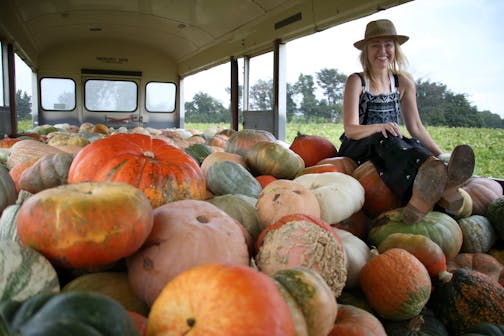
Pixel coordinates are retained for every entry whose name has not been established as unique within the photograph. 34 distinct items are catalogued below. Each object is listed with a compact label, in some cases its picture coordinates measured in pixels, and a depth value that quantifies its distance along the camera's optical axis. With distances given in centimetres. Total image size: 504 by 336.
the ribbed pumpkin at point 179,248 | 97
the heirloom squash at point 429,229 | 186
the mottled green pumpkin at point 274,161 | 222
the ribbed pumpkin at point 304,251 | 107
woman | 187
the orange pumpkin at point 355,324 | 102
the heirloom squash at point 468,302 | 145
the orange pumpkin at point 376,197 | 216
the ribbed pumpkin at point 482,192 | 235
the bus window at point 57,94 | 838
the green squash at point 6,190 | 151
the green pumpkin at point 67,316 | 60
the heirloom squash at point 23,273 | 83
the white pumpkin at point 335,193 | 174
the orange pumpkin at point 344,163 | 242
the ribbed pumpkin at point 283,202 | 144
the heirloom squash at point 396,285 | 131
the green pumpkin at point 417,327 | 137
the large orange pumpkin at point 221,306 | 63
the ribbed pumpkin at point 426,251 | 157
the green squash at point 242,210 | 141
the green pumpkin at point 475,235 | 206
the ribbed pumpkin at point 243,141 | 261
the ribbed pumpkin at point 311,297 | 82
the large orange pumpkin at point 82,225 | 86
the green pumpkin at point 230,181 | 182
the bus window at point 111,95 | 861
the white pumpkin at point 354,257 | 147
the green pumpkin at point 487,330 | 126
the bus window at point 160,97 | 905
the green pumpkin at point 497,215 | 217
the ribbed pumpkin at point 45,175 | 155
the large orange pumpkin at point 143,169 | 135
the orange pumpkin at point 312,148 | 275
